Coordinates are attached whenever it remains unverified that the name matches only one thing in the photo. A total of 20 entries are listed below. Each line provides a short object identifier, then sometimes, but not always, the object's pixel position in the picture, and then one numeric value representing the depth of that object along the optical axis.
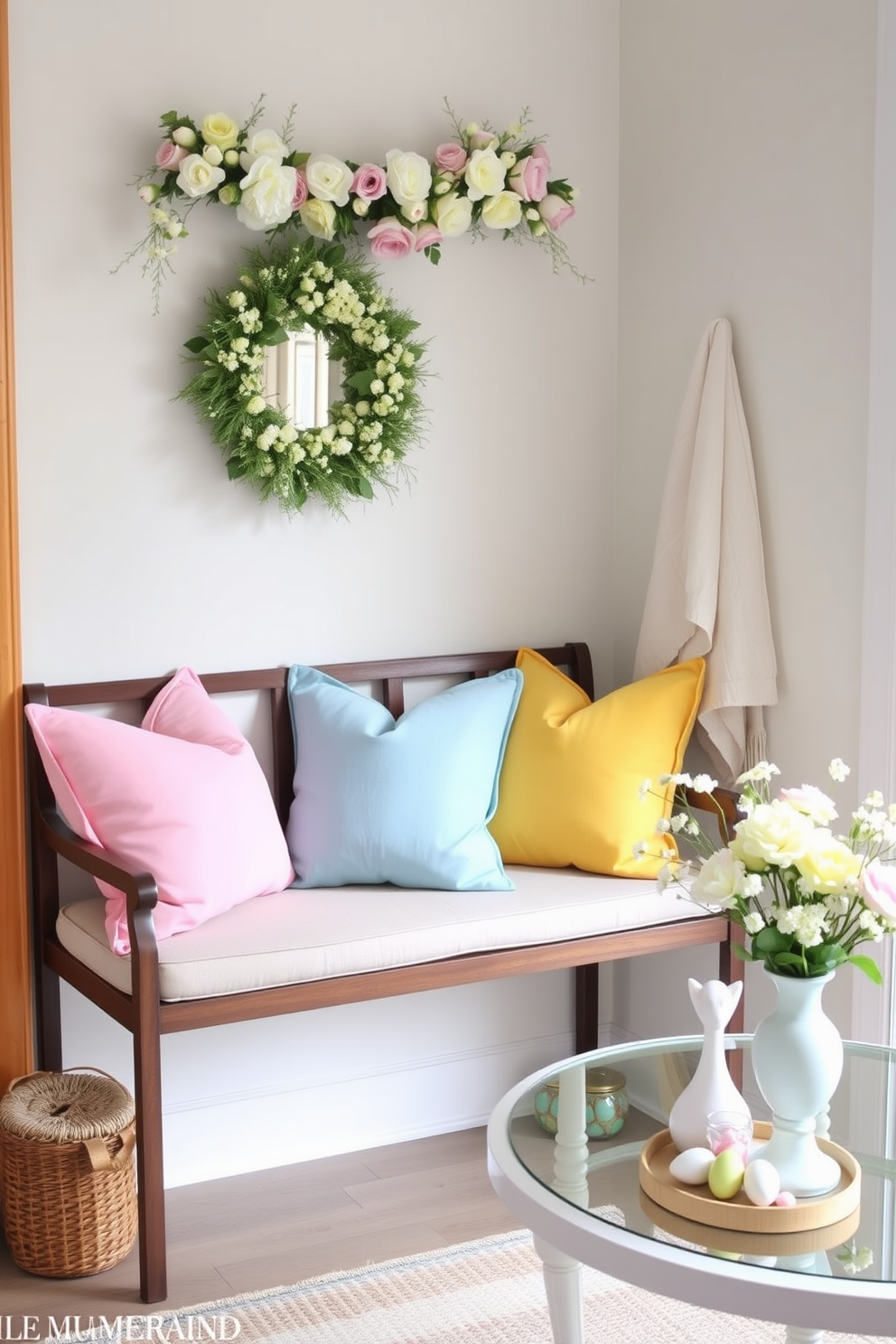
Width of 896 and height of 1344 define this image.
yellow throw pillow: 2.93
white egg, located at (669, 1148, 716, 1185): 1.69
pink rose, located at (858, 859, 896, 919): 1.61
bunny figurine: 1.76
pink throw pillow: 2.50
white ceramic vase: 1.71
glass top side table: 1.51
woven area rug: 2.29
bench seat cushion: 2.39
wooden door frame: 2.64
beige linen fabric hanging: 2.96
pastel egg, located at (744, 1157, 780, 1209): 1.62
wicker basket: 2.41
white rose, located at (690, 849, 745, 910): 1.68
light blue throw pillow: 2.82
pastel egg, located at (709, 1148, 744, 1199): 1.65
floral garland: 2.75
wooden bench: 2.30
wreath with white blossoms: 2.84
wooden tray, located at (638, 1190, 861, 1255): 1.58
